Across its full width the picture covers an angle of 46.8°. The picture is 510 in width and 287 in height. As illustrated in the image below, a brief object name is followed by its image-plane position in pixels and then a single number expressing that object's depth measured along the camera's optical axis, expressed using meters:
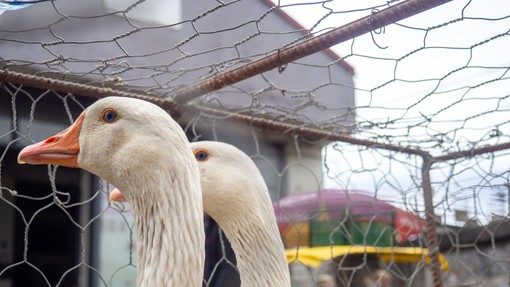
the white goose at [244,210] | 1.28
